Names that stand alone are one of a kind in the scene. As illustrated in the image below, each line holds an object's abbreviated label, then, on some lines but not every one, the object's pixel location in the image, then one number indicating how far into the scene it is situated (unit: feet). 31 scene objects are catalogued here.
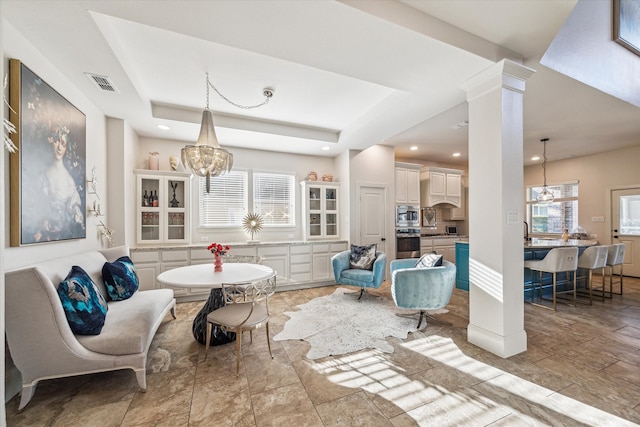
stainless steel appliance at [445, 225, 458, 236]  23.10
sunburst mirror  15.96
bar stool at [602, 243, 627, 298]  13.69
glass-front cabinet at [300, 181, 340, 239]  17.29
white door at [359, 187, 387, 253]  17.29
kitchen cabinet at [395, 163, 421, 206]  18.67
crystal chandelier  8.94
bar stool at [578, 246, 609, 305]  12.83
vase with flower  9.41
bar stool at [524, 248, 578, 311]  11.78
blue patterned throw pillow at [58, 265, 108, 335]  6.17
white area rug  8.73
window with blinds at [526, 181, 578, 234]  21.18
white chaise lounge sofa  5.58
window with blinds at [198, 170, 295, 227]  15.85
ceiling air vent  8.44
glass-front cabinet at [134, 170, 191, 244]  13.48
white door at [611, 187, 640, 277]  18.03
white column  7.89
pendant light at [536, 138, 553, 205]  16.95
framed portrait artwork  6.40
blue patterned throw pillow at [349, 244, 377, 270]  13.80
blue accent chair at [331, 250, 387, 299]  12.92
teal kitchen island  13.46
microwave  18.48
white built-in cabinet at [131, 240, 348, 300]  12.65
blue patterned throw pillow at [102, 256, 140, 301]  8.68
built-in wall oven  18.33
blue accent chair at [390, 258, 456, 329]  9.89
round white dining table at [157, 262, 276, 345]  7.73
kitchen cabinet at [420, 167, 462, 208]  20.70
